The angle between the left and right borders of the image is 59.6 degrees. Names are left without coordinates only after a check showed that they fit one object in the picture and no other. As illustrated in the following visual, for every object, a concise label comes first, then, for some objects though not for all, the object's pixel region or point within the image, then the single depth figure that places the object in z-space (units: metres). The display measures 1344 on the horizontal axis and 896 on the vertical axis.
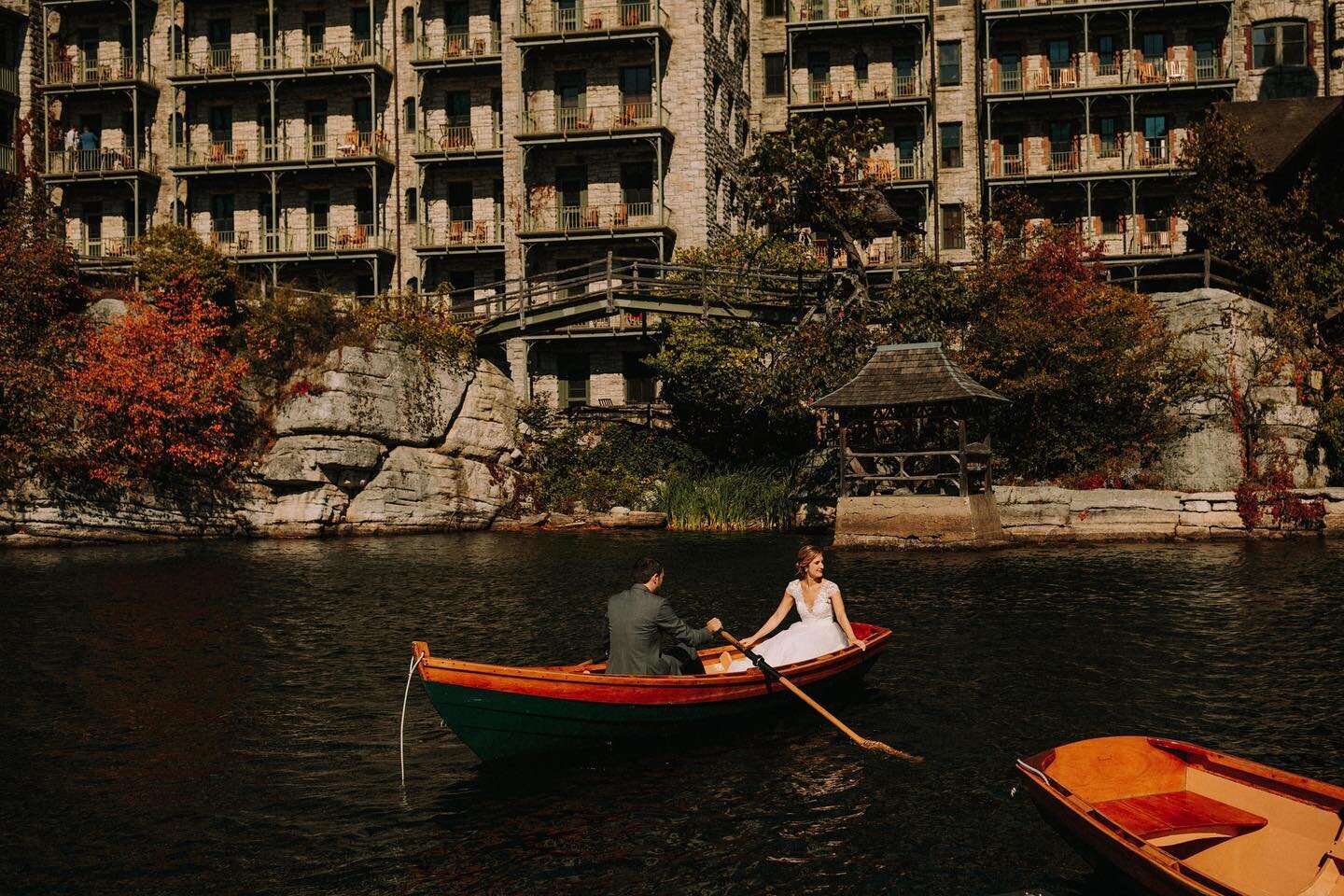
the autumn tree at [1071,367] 32.25
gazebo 28.94
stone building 46.81
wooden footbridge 38.16
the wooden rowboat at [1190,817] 6.97
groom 11.52
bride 13.30
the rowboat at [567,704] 10.42
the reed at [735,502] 35.25
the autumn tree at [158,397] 32.78
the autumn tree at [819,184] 35.00
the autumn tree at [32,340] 32.75
